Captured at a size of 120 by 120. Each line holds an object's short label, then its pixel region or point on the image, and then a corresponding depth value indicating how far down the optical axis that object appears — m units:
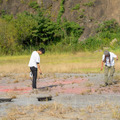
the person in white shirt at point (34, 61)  16.39
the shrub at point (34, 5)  65.90
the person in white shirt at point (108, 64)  17.24
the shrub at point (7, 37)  55.47
